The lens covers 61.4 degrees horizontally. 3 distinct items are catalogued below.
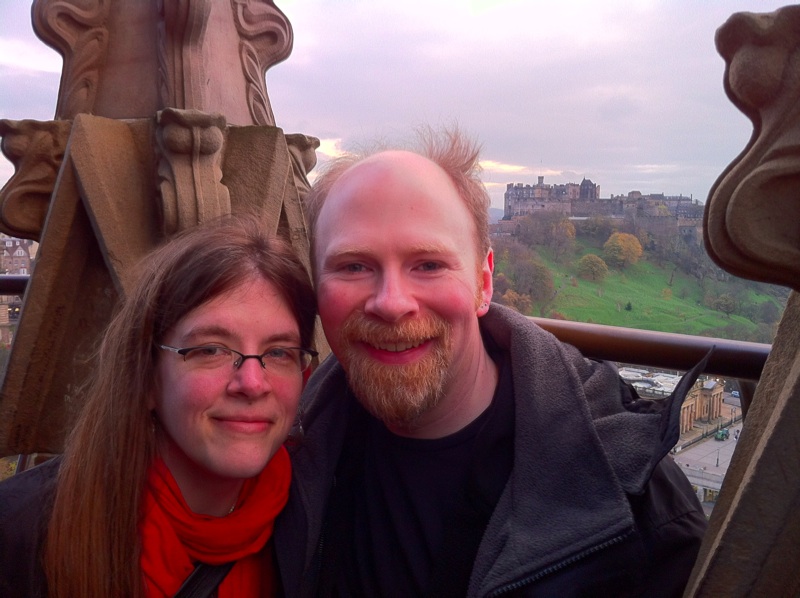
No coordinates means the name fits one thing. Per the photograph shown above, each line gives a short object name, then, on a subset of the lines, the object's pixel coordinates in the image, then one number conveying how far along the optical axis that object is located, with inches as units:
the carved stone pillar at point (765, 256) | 30.9
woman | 51.9
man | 46.9
